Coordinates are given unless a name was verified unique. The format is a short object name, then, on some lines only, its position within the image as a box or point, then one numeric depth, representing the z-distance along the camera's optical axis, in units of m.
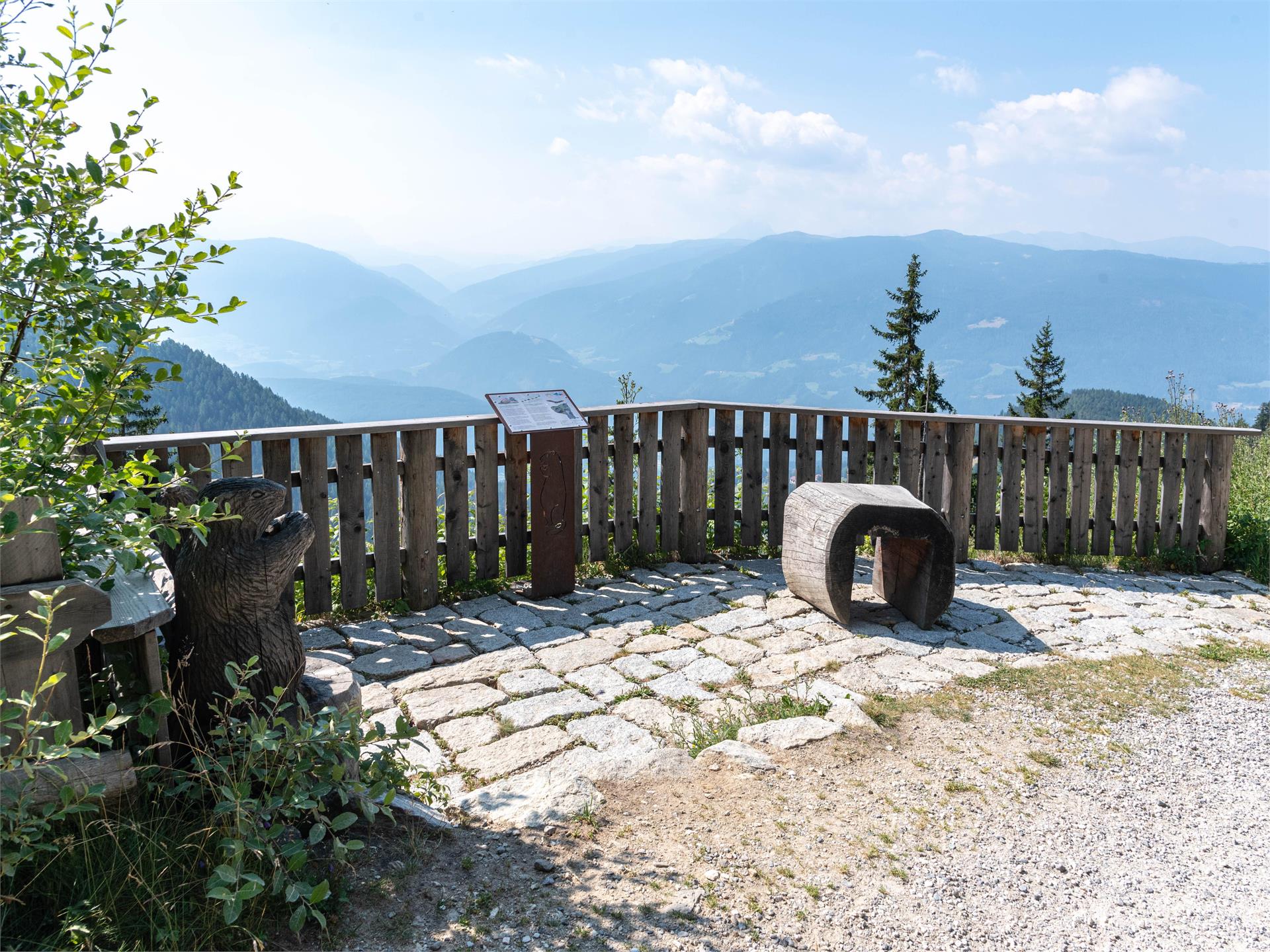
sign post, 6.61
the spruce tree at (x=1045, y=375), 46.94
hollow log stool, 5.86
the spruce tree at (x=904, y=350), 37.75
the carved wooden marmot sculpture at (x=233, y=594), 3.03
